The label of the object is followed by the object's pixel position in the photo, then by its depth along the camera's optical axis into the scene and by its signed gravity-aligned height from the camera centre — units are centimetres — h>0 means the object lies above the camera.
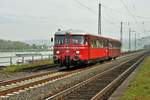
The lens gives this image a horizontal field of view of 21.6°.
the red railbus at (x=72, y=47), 3188 -7
